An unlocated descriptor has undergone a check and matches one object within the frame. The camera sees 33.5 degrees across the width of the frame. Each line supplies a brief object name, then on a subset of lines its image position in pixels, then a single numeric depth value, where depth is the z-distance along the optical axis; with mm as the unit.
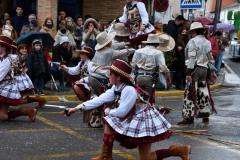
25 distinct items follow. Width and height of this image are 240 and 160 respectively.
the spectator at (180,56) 13625
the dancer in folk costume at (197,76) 8164
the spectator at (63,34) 13258
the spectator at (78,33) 14341
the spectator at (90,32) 11406
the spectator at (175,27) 14289
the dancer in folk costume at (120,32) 8609
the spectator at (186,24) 15034
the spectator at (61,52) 12616
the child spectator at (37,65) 11203
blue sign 14180
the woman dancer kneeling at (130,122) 5051
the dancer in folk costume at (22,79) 8164
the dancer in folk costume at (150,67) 7871
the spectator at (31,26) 13352
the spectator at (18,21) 14259
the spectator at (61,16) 15023
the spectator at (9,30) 13000
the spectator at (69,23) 13834
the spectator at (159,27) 14712
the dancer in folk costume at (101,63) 7664
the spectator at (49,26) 13816
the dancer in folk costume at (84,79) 8172
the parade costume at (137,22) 8945
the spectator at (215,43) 16375
